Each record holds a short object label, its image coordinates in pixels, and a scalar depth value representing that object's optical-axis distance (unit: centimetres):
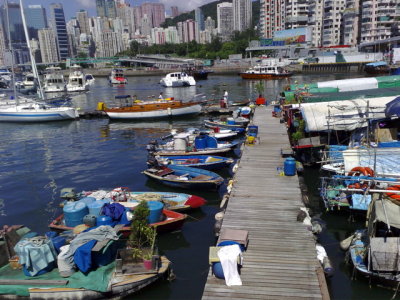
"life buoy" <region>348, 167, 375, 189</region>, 1609
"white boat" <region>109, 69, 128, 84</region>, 9858
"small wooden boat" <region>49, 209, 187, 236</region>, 1478
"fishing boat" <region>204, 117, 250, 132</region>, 3278
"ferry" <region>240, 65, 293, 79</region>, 9412
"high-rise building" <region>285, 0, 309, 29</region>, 16288
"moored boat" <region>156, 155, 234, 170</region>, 2278
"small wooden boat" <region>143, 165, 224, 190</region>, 1988
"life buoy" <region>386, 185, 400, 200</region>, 1405
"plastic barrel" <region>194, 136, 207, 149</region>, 2509
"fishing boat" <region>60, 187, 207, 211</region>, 1719
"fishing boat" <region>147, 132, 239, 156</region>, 2449
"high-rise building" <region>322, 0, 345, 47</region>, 14425
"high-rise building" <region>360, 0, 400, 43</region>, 12494
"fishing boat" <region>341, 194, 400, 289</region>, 1126
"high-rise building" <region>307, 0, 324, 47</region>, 15396
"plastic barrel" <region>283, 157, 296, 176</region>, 1802
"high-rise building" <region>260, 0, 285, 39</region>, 18275
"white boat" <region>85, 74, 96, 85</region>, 9252
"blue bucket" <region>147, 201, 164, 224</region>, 1488
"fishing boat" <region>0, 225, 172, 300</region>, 1090
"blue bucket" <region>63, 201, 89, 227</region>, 1516
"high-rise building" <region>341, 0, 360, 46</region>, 13541
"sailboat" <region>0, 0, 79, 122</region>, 4456
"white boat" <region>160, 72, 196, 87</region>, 8212
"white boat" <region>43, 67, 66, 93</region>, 7644
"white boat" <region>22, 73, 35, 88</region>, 8996
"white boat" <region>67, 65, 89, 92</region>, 7744
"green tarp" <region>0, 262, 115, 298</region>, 1096
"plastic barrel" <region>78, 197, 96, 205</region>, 1589
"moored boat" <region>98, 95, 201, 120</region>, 4232
